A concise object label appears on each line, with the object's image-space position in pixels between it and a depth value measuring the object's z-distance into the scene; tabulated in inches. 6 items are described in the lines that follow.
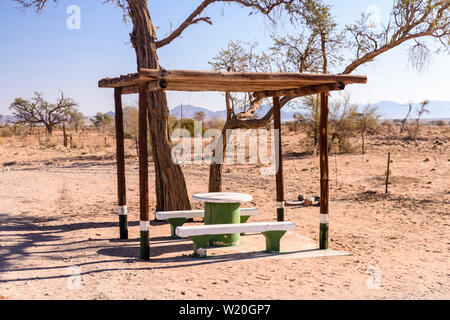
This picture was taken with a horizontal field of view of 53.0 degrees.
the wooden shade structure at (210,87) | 204.2
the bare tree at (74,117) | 1406.3
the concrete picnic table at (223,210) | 242.1
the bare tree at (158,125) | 318.3
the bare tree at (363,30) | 337.7
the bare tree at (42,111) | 1275.8
